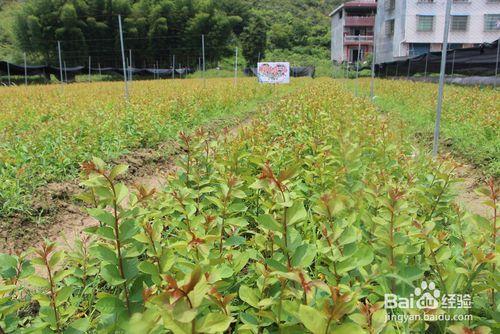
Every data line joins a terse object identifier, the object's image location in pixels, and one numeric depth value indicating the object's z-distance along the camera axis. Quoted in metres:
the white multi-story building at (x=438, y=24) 32.41
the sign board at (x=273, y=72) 26.84
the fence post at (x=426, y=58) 21.26
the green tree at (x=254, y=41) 51.56
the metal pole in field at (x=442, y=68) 4.21
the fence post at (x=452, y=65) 18.89
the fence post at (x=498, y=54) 14.32
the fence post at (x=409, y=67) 23.06
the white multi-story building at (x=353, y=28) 50.75
